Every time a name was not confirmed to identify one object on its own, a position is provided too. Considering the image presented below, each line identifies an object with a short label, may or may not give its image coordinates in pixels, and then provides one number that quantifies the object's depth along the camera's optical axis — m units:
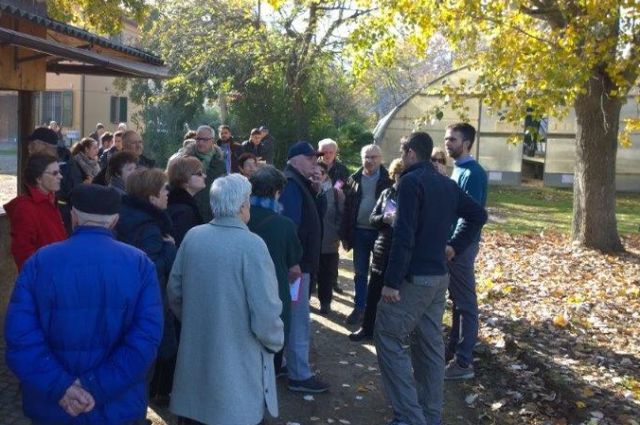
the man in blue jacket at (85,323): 3.22
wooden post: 9.02
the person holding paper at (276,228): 5.03
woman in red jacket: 5.39
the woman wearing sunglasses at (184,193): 5.39
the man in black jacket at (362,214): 8.12
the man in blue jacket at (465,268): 6.49
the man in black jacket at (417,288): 5.16
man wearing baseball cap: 6.11
